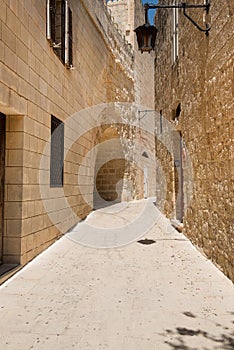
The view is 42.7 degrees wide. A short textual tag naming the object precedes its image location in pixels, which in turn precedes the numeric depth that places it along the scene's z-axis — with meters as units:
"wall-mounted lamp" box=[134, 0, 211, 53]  4.73
